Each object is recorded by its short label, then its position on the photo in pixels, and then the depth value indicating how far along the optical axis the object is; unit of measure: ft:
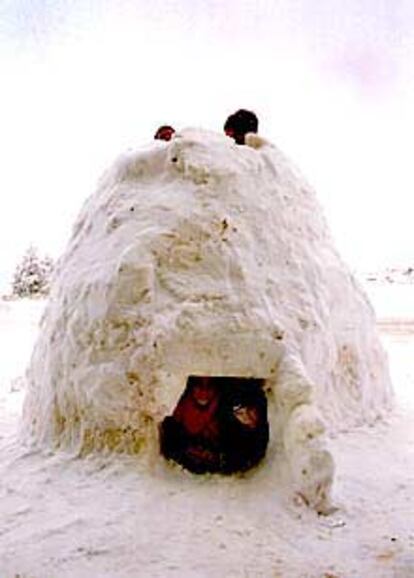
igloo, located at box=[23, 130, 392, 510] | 13.83
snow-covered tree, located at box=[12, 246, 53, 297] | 72.84
